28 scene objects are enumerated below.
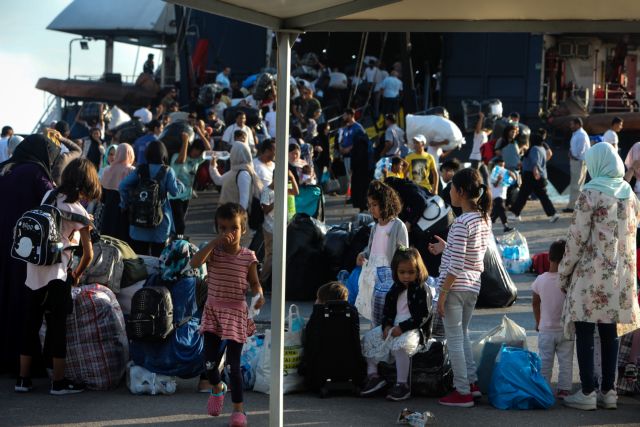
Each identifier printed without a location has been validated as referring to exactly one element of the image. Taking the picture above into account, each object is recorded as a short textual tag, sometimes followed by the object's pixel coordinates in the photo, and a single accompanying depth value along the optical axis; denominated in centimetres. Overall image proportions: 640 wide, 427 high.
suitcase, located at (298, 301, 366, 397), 1486
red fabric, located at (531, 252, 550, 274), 2479
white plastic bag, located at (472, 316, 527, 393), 1525
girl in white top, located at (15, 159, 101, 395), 1463
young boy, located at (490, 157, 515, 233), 3432
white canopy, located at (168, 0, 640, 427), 1009
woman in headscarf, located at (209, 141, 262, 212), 2423
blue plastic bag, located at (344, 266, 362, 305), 1979
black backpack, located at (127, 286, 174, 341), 1497
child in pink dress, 1330
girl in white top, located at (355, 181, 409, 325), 1723
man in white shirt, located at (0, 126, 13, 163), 3165
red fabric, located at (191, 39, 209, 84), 6367
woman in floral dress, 1383
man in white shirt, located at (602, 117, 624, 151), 3797
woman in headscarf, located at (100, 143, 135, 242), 2225
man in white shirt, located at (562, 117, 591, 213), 3988
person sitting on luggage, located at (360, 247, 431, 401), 1466
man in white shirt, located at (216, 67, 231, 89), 5648
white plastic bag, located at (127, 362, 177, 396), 1504
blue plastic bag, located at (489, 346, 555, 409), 1439
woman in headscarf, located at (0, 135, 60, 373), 1578
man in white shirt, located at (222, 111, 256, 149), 3425
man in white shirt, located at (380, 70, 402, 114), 5140
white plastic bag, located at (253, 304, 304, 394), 1502
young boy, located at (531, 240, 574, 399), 1478
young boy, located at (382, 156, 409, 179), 2556
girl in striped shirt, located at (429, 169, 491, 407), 1429
